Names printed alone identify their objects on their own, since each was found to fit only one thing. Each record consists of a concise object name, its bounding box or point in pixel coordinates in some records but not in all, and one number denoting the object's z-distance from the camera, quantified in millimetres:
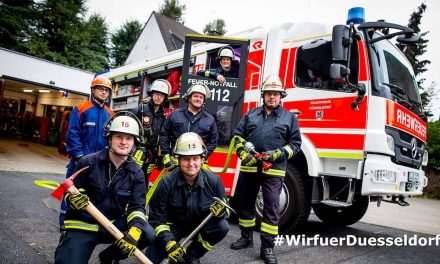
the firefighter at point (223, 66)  4484
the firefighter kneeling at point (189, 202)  2605
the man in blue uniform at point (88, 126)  3525
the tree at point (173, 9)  31969
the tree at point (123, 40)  27844
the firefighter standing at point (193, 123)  3854
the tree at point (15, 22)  22406
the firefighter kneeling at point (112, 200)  2197
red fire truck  3547
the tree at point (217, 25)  37988
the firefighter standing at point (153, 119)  4383
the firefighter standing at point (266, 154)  3271
